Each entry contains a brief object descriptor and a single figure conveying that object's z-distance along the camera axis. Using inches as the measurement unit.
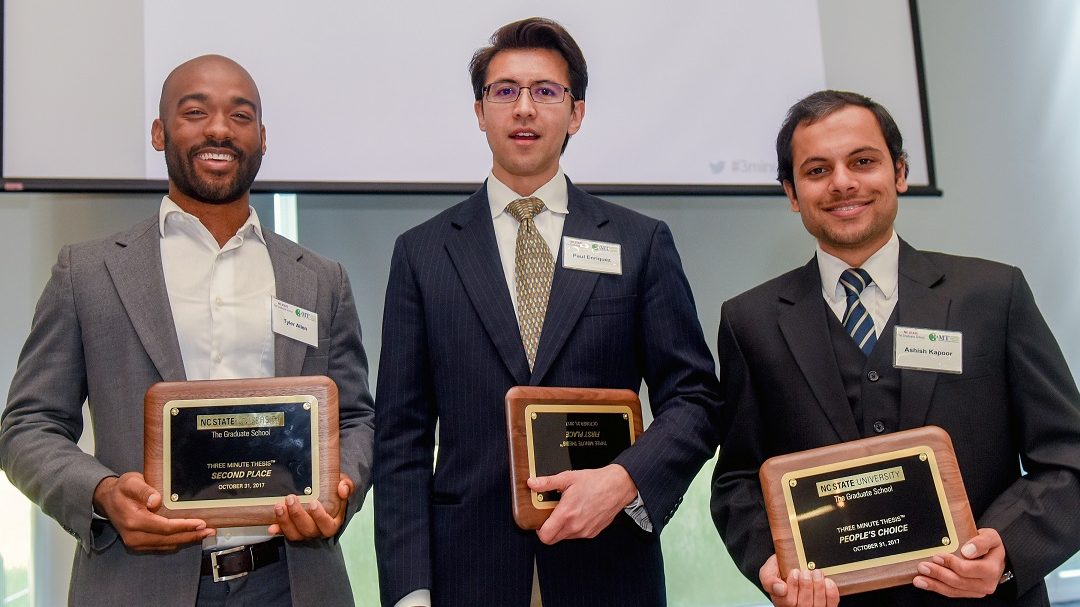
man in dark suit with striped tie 65.4
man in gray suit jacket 70.2
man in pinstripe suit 68.9
